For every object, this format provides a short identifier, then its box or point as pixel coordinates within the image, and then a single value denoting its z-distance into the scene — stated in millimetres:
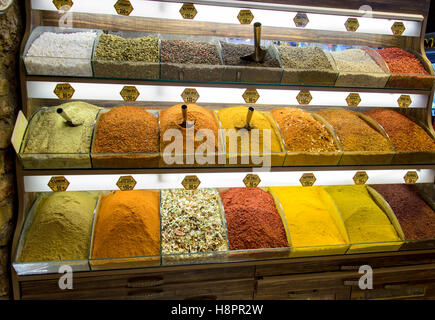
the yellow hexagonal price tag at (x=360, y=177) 1775
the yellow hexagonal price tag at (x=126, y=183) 1515
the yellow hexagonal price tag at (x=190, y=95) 1574
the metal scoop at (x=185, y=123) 1474
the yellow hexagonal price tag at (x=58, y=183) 1468
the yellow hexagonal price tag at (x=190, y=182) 1601
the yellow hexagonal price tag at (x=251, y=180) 1659
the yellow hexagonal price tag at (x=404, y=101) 1823
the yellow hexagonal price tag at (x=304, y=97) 1715
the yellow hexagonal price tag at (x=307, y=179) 1714
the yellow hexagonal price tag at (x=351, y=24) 1713
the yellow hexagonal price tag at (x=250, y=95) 1639
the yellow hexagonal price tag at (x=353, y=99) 1754
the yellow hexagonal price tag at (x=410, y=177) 1841
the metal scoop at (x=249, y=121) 1479
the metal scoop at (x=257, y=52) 1484
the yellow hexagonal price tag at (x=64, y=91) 1462
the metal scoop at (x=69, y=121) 1375
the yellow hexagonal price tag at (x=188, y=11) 1537
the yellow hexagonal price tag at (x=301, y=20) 1644
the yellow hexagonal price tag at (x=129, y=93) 1517
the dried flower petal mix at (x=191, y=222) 1516
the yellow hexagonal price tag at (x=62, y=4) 1457
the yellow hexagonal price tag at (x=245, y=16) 1587
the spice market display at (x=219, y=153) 1428
